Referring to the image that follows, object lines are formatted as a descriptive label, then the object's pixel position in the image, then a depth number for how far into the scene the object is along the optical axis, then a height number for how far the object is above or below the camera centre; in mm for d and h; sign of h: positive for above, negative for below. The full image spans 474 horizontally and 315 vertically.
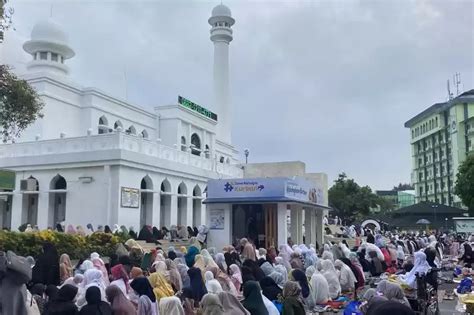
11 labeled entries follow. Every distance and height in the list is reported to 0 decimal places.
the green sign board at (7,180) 22594 +1528
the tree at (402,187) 107688 +6452
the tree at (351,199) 47562 +1557
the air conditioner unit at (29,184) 23984 +1370
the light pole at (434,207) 33375 +602
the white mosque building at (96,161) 22562 +2617
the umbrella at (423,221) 34916 -356
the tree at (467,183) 38719 +2599
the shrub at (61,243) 12273 -775
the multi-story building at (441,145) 56250 +8764
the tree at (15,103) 12461 +2842
